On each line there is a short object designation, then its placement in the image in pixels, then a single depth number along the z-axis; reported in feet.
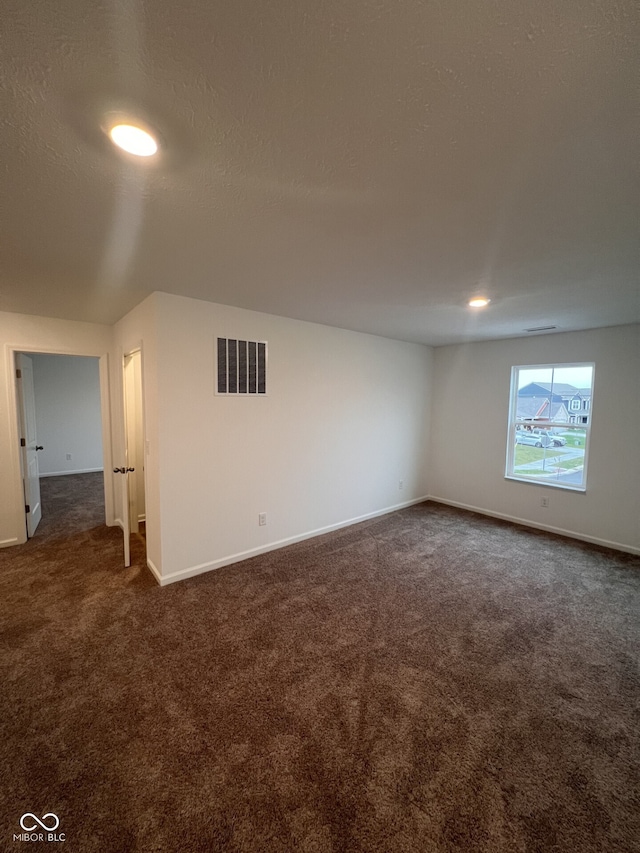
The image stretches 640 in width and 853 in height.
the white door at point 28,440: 12.30
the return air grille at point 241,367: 10.27
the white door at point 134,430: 13.35
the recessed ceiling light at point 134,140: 3.54
